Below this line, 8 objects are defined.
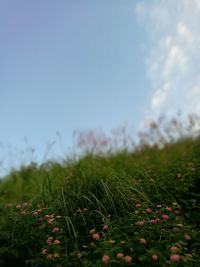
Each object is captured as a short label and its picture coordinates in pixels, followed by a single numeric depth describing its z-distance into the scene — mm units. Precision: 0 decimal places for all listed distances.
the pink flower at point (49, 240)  1304
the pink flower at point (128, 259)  1039
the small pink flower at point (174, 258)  1020
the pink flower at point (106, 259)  1038
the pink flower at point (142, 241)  1166
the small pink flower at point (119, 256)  1055
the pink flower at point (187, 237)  1223
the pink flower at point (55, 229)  1374
